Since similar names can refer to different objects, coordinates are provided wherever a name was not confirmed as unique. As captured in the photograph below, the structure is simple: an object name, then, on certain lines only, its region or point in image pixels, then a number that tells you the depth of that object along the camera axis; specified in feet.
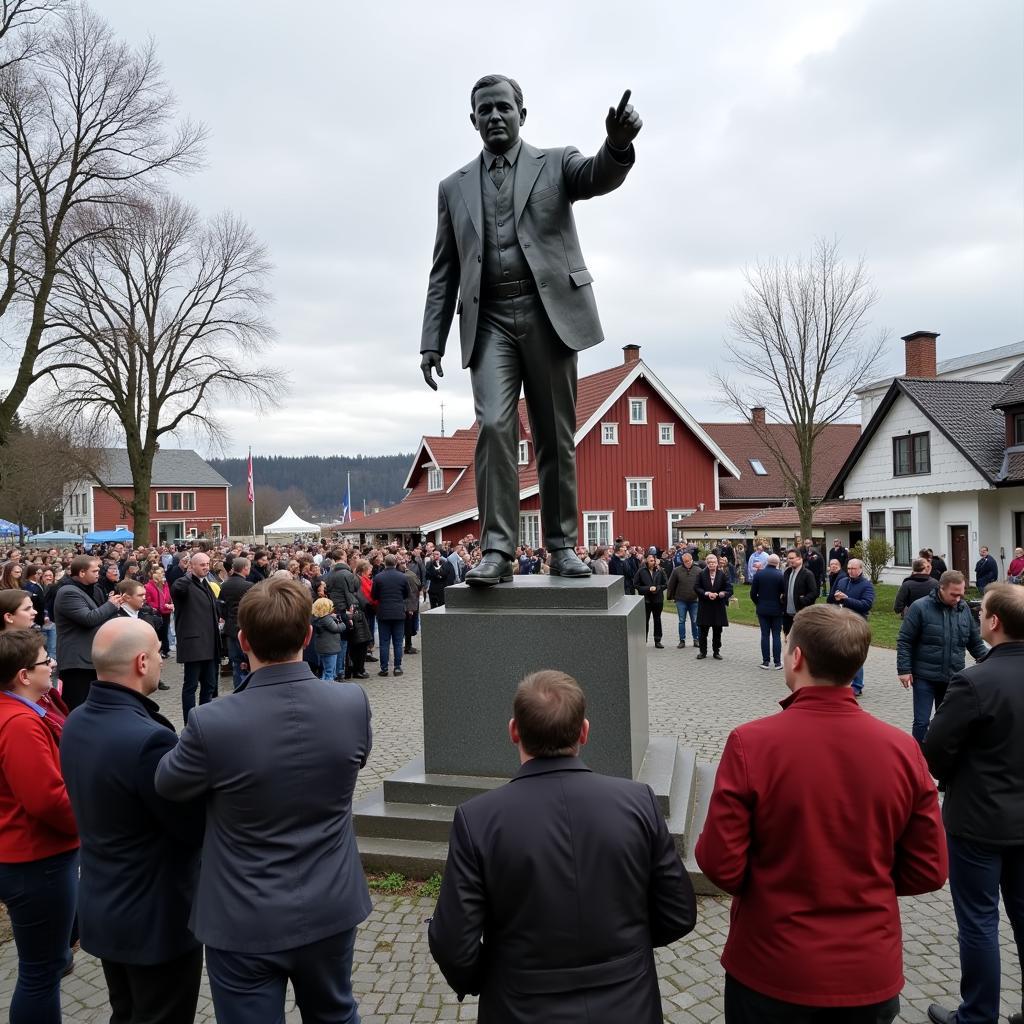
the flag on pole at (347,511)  144.14
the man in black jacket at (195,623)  28.14
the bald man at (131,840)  7.77
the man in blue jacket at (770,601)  38.91
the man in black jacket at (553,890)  6.10
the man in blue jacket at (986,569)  64.85
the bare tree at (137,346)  77.82
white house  77.10
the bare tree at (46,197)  59.00
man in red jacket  6.71
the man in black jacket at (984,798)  9.76
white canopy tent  121.80
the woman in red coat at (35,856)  9.33
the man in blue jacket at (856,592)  32.55
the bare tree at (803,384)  91.56
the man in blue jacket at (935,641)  20.58
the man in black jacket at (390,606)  39.60
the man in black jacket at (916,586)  29.55
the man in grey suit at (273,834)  7.26
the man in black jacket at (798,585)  37.70
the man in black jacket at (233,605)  32.73
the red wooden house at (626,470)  102.63
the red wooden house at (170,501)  196.54
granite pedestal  14.57
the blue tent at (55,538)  157.58
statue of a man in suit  15.78
